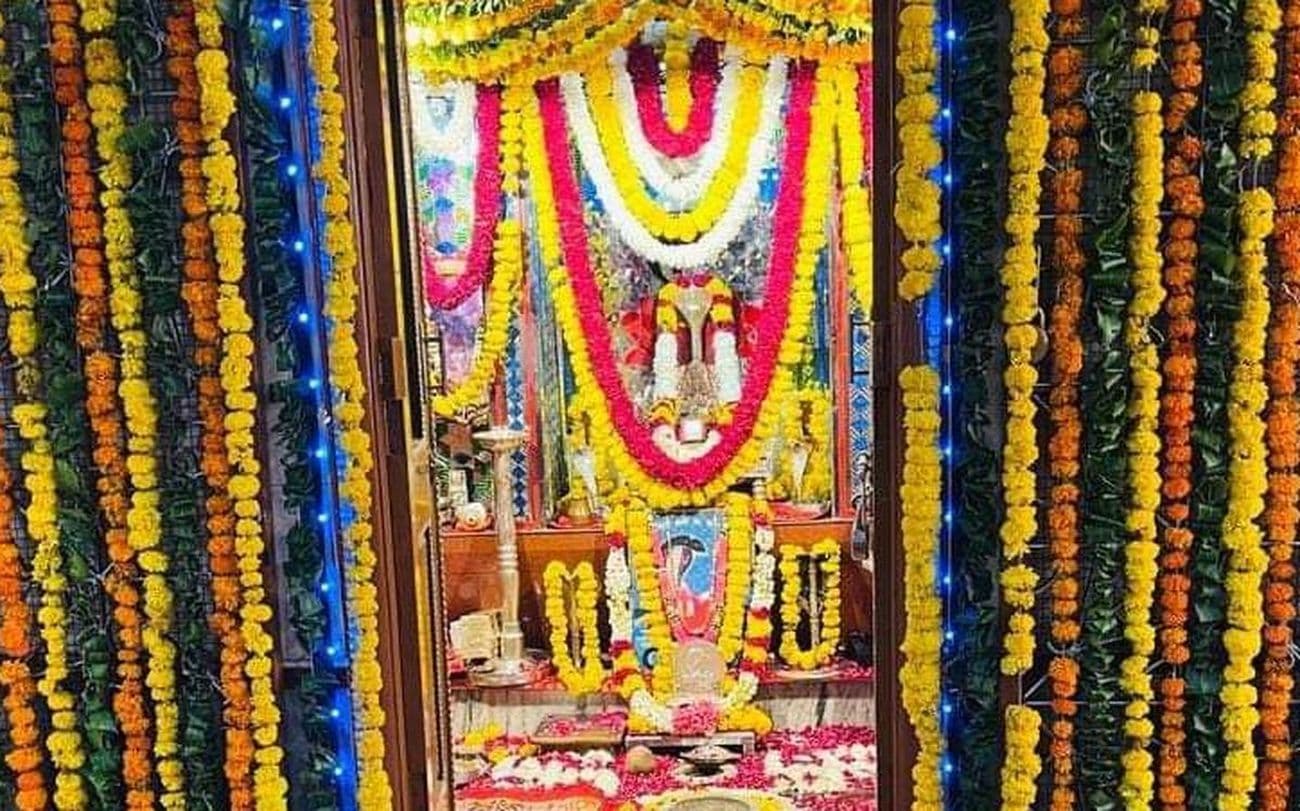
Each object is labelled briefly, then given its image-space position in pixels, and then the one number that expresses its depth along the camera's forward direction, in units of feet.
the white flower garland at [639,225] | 14.80
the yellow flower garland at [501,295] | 15.11
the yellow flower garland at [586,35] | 13.89
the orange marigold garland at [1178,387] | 7.17
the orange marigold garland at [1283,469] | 7.22
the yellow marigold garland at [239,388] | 7.39
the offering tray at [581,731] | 14.11
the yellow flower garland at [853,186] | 14.65
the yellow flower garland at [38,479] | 7.63
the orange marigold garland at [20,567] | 7.64
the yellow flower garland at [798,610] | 15.15
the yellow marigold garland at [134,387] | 7.45
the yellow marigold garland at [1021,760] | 7.79
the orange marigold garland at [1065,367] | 7.23
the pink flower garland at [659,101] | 14.82
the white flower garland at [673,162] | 14.82
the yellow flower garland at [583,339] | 14.97
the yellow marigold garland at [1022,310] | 7.14
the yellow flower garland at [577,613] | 15.20
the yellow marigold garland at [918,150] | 7.32
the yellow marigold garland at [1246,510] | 7.25
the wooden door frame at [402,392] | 7.79
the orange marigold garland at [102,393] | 7.48
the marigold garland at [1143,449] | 7.23
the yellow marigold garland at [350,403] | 7.62
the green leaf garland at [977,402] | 7.28
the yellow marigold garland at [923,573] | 7.67
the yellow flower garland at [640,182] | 14.74
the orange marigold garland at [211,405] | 7.45
